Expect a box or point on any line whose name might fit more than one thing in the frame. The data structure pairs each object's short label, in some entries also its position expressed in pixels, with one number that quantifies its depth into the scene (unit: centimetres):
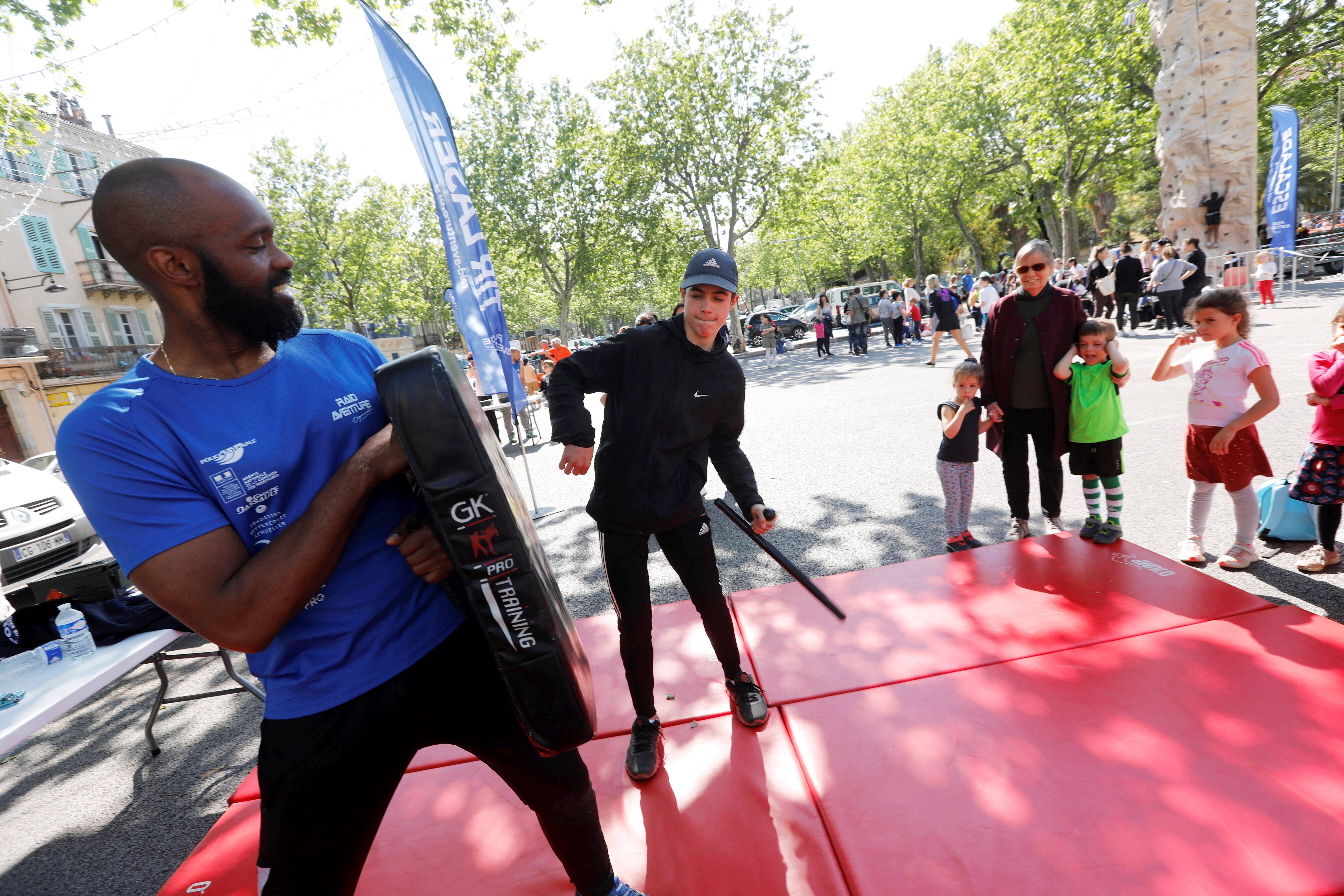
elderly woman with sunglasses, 378
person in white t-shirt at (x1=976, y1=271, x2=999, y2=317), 1380
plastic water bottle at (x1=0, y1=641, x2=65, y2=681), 289
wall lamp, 2258
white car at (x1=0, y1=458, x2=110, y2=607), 697
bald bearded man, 109
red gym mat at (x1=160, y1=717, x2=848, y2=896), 203
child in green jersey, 370
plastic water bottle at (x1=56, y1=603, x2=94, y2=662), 290
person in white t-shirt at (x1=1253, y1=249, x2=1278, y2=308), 1227
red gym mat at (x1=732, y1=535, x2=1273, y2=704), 293
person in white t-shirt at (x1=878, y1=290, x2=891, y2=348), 1755
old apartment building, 2236
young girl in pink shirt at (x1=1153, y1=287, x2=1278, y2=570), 329
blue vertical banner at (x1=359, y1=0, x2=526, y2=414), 542
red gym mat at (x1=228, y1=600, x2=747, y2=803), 281
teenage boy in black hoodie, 242
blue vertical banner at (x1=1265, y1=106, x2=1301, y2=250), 1338
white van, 2492
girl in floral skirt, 305
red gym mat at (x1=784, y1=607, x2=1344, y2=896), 184
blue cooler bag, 360
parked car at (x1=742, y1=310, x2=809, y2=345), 2611
